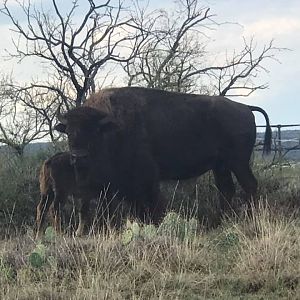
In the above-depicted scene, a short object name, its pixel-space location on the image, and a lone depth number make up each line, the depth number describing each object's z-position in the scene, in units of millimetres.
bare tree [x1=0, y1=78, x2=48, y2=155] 23016
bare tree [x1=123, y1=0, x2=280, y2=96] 21875
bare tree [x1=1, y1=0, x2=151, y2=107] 20766
